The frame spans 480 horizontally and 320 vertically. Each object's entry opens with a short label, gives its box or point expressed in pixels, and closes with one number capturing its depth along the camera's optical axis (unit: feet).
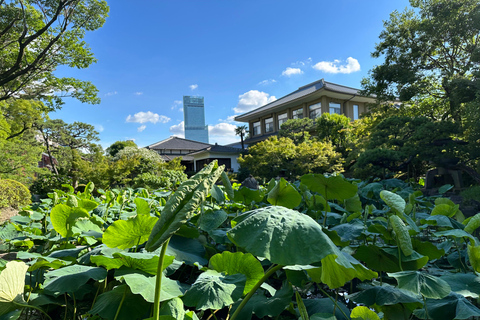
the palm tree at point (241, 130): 77.46
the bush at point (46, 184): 31.48
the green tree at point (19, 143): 25.62
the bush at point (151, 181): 32.76
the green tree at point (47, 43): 25.67
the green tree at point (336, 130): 41.47
